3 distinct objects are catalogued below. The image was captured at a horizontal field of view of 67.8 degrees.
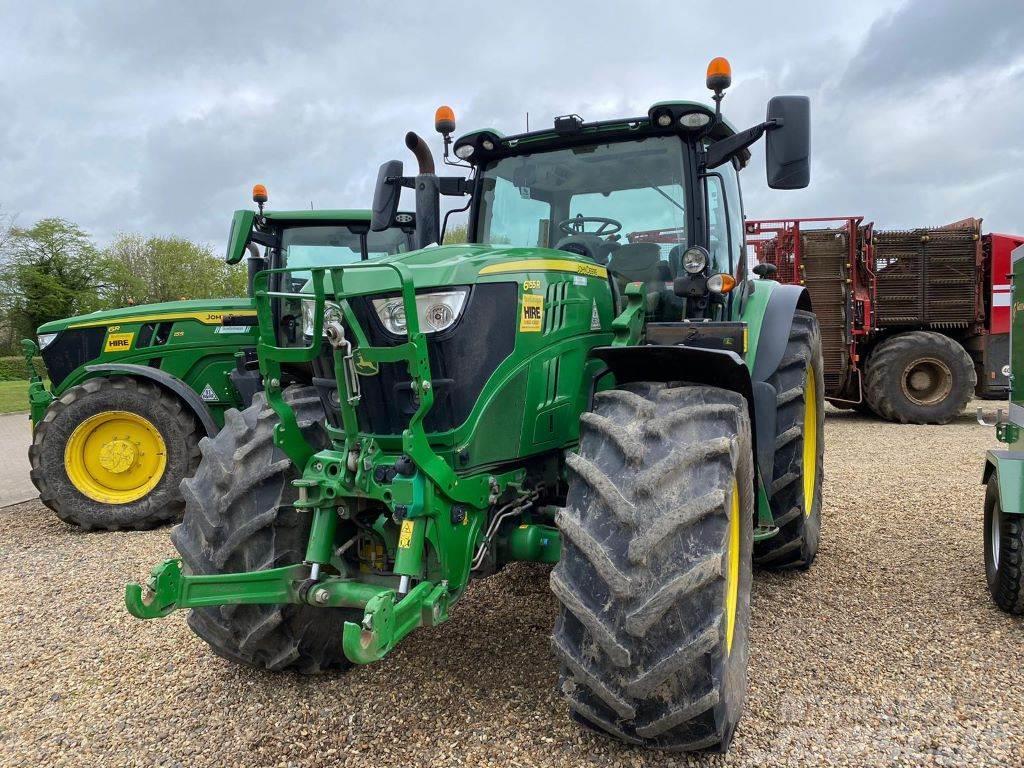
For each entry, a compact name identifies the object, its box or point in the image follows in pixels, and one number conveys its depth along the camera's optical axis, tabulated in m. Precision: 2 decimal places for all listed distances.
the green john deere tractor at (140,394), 6.03
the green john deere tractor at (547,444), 2.26
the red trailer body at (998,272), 10.59
